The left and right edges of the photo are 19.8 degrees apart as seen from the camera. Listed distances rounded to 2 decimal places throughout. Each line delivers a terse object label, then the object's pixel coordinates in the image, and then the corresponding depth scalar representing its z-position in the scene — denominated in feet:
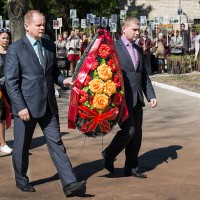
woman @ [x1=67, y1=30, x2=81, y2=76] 65.10
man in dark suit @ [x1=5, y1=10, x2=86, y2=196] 18.22
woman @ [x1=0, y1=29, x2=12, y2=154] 24.88
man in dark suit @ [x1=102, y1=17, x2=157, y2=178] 20.30
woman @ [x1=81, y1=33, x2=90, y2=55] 66.39
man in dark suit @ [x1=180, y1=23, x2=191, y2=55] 76.04
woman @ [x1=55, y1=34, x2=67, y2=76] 62.13
